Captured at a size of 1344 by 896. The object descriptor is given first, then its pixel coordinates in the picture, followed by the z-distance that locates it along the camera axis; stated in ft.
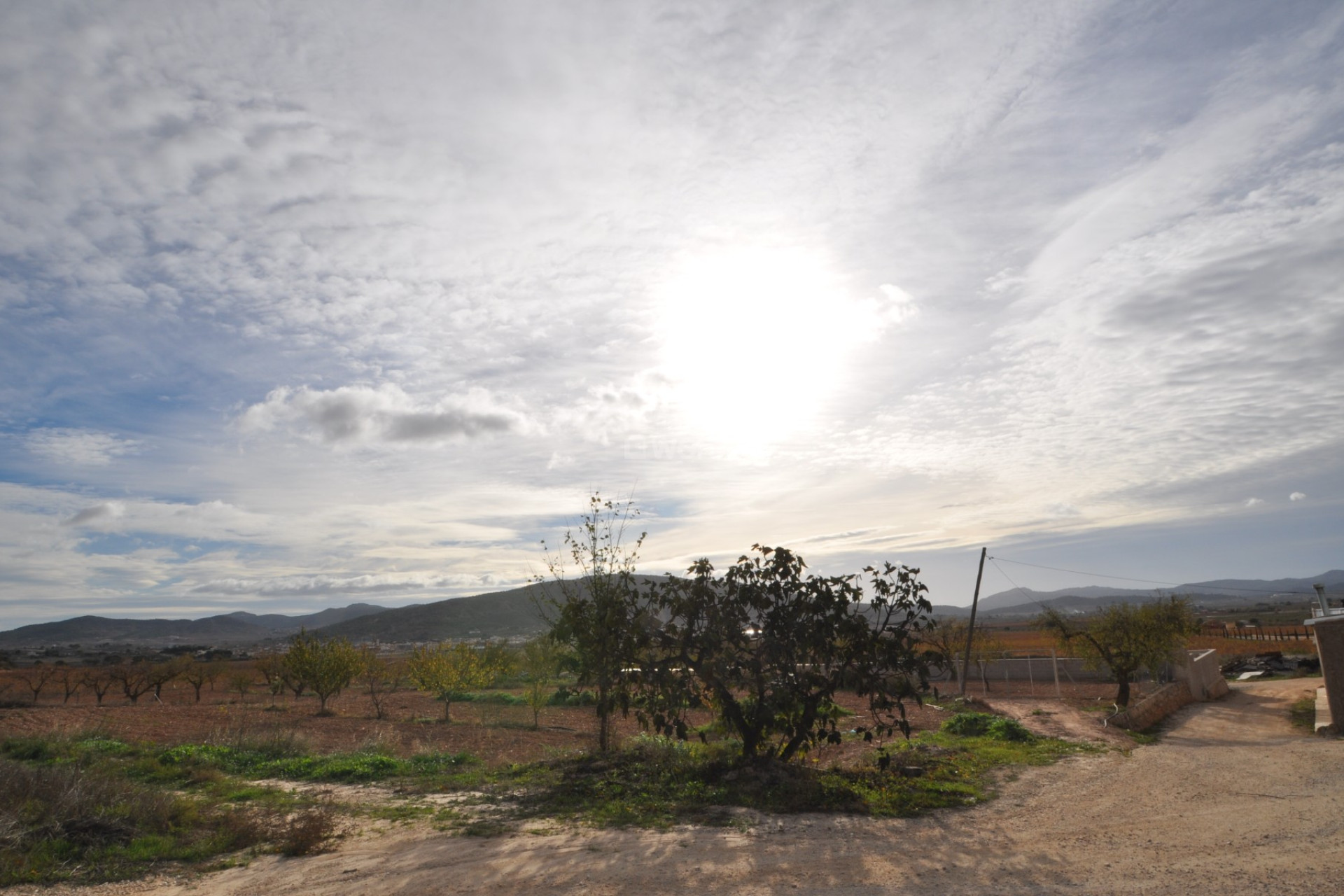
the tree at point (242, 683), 114.91
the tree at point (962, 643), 109.29
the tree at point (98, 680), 112.47
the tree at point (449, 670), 81.76
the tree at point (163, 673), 120.67
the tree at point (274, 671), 107.65
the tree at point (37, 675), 116.57
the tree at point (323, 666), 86.79
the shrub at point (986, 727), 52.37
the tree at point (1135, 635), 67.67
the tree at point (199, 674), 124.47
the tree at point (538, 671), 70.79
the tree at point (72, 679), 116.49
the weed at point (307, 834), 26.94
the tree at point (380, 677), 94.07
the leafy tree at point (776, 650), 37.52
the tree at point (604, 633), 38.55
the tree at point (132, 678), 115.96
